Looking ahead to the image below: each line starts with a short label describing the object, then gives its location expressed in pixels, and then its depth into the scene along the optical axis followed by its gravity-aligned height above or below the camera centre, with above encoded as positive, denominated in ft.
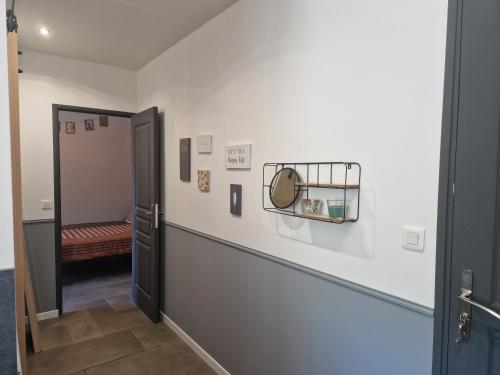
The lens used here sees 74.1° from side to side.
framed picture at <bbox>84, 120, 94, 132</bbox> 18.37 +2.28
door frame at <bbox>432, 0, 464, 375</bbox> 3.85 -0.25
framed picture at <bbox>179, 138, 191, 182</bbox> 9.23 +0.25
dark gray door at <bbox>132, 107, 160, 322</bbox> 10.61 -1.56
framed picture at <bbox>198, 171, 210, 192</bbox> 8.44 -0.34
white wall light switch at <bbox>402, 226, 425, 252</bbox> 4.19 -0.88
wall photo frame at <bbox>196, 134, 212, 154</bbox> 8.33 +0.61
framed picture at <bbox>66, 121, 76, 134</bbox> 17.90 +2.10
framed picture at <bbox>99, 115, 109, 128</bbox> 17.15 +2.36
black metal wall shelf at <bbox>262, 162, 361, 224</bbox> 4.94 -0.26
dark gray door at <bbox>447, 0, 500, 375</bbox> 3.68 -0.27
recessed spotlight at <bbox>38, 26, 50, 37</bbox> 8.74 +3.62
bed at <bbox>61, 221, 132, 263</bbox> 13.91 -3.31
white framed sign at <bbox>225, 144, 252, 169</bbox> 7.03 +0.24
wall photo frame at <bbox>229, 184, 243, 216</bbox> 7.32 -0.70
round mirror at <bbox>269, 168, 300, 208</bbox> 5.85 -0.37
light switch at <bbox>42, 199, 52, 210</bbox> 10.80 -1.26
